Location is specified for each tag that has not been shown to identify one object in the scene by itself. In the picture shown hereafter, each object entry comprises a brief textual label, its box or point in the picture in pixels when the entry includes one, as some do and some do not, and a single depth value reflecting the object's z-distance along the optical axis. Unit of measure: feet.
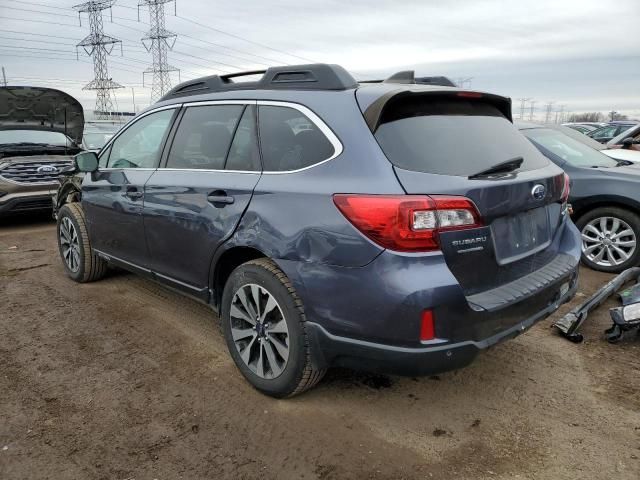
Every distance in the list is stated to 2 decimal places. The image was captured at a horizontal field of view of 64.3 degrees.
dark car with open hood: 24.91
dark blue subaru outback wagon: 7.52
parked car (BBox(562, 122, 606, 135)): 62.28
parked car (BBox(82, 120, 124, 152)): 34.19
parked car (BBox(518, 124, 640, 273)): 17.31
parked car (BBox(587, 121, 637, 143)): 51.91
